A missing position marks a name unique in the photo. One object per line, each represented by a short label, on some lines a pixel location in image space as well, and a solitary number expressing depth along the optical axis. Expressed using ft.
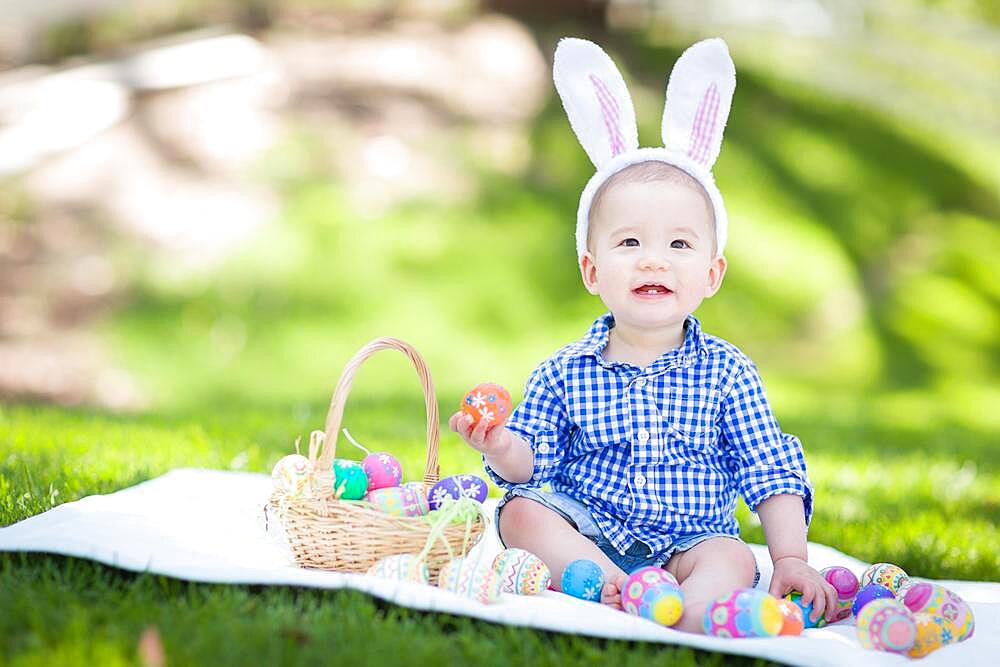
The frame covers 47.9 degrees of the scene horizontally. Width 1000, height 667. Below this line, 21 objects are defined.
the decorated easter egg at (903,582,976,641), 7.97
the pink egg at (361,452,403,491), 9.45
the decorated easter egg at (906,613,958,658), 7.66
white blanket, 7.39
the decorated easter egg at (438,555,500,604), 8.00
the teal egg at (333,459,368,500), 9.07
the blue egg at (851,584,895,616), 8.75
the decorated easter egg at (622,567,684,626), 7.89
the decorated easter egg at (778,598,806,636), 7.77
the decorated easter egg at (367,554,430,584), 8.24
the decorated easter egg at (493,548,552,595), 8.36
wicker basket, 8.47
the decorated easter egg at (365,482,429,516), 8.87
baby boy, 9.11
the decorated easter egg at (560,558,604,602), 8.47
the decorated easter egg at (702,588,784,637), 7.62
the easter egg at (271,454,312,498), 8.75
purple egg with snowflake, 9.08
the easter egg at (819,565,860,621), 8.94
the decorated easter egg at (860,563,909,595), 9.03
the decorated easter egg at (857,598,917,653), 7.63
